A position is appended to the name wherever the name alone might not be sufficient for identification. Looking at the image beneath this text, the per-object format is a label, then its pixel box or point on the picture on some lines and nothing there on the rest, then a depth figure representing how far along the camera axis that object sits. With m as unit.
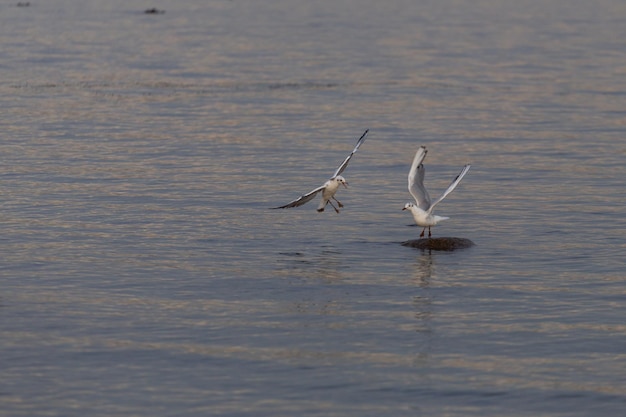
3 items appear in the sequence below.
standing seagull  22.16
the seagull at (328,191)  22.02
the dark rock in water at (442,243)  22.33
